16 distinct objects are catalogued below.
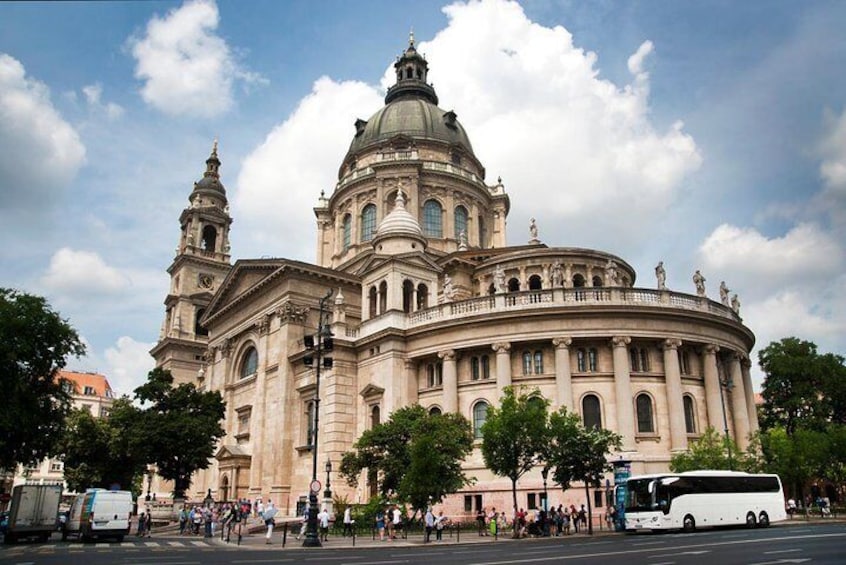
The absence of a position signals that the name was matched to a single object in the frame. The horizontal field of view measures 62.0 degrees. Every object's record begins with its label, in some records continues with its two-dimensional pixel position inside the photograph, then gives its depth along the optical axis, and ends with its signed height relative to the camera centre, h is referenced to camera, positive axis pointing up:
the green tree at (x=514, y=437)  32.00 +2.08
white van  30.58 -1.07
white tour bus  30.14 -0.76
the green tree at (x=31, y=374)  35.09 +5.85
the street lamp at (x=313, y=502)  26.83 -0.56
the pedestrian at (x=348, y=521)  32.59 -1.55
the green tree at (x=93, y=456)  56.25 +2.63
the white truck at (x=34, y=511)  32.03 -0.96
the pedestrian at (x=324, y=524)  31.52 -1.62
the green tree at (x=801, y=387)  58.00 +7.68
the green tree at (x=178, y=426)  44.75 +3.86
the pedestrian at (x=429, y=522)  29.25 -1.47
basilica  39.00 +8.31
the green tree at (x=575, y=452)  32.09 +1.40
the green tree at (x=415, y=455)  31.30 +1.43
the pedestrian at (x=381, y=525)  31.89 -1.71
